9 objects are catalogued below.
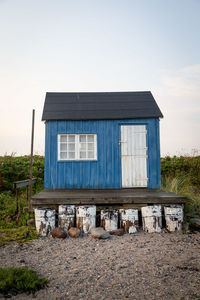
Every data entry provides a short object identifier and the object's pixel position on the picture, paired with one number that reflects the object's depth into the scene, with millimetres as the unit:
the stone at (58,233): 6133
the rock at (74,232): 6159
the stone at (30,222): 6988
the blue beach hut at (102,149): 9062
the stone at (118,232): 6245
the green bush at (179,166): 11406
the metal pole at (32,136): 7355
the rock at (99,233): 5978
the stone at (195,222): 6840
